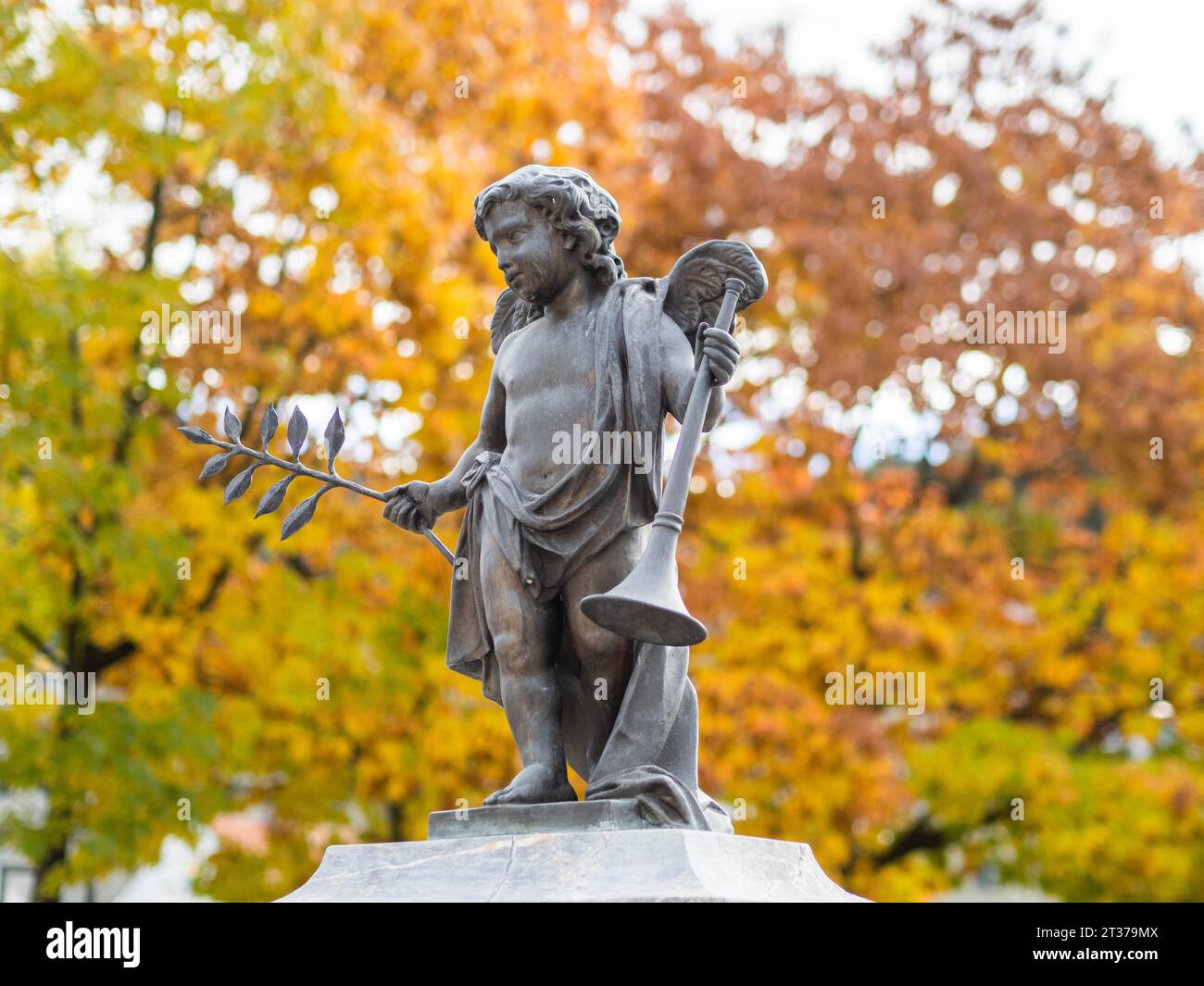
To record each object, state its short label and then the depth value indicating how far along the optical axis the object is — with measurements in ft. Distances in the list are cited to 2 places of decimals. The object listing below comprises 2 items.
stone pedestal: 16.99
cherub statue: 19.47
